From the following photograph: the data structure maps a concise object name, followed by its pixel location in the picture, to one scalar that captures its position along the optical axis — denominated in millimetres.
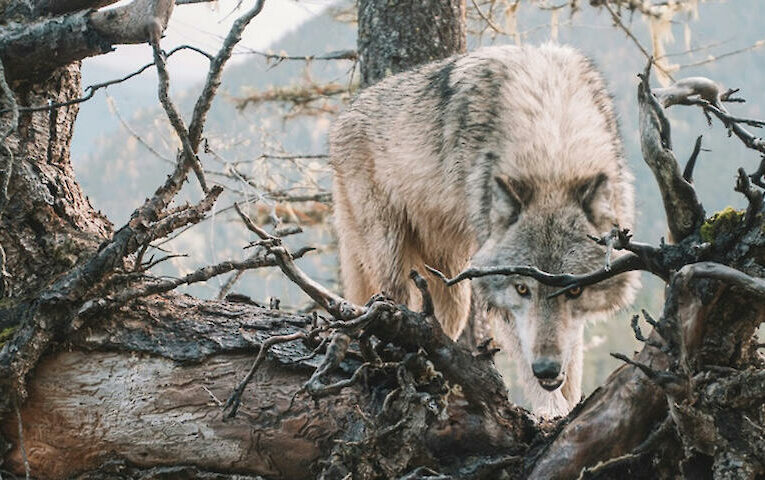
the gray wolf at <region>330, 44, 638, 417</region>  9078
